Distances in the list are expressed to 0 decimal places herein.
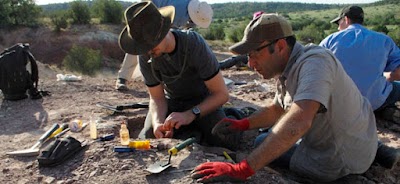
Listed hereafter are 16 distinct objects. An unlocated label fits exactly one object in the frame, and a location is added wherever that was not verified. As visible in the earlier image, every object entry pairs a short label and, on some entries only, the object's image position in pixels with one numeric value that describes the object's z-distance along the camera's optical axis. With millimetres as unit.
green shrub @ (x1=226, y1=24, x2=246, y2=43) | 24770
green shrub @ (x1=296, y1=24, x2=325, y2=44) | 25794
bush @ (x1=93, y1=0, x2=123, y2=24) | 22375
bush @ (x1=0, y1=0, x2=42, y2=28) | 18625
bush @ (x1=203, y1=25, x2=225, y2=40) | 25219
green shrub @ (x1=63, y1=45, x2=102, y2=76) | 13133
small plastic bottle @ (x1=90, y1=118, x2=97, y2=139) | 3358
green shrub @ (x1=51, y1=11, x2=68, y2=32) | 19509
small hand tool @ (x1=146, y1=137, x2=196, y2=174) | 2538
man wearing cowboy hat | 2701
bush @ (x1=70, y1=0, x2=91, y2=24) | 21328
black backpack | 5090
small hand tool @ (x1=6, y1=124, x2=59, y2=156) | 3189
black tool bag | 2850
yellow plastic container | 2883
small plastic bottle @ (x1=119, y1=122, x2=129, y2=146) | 3010
